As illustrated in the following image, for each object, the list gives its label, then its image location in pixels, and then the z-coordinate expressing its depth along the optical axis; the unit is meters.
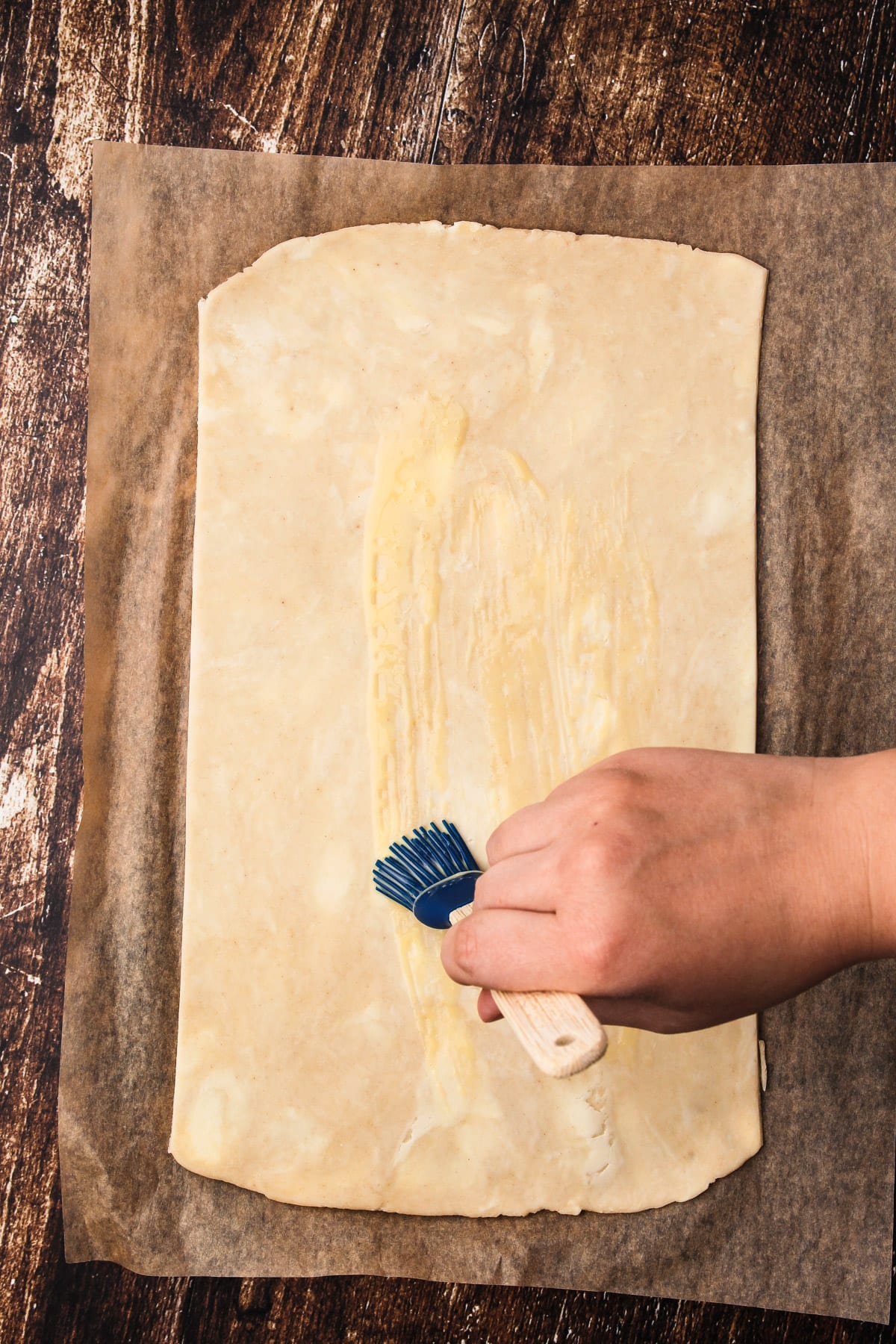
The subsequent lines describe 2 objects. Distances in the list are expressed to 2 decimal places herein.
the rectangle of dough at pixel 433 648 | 0.63
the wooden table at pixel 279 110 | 0.66
